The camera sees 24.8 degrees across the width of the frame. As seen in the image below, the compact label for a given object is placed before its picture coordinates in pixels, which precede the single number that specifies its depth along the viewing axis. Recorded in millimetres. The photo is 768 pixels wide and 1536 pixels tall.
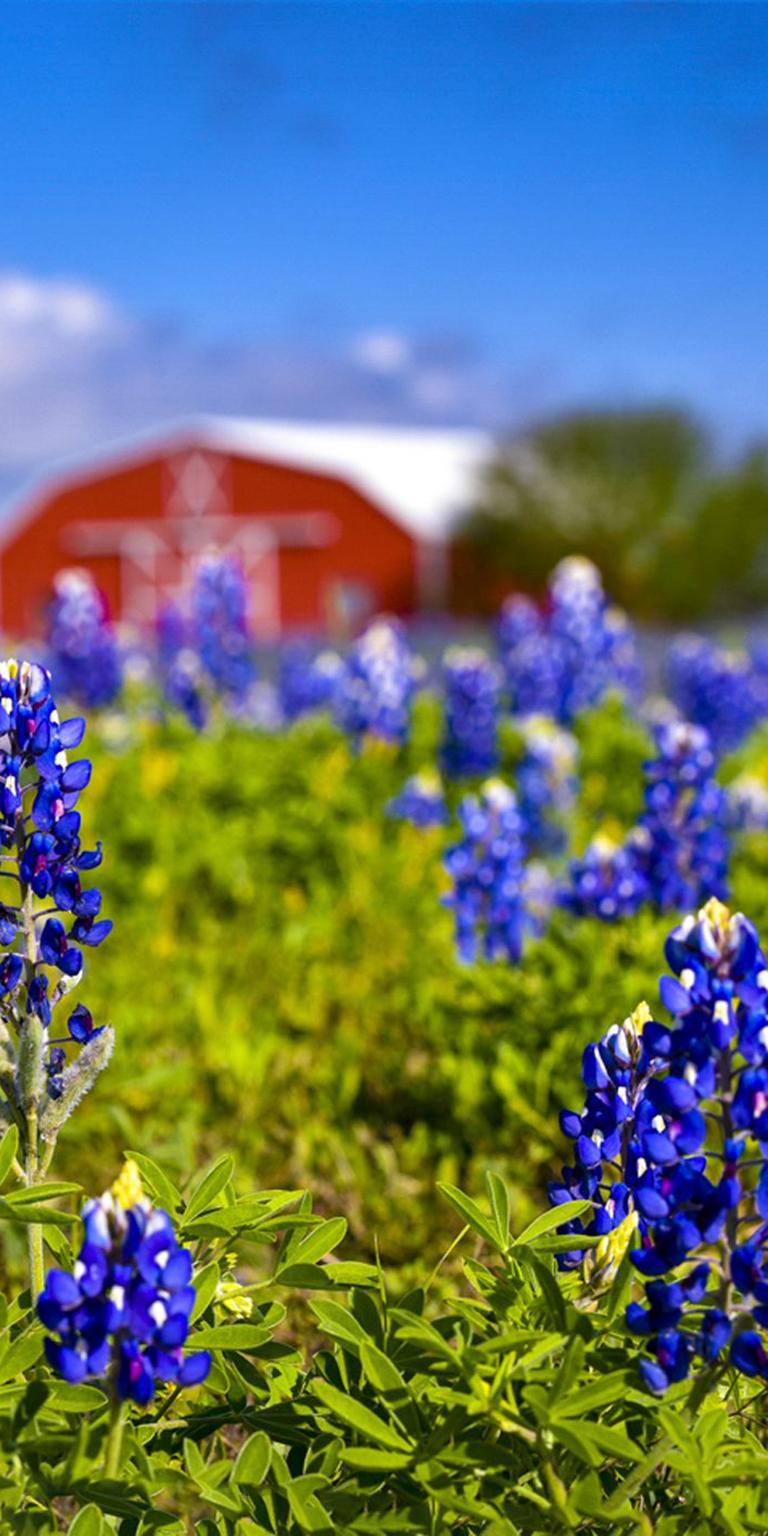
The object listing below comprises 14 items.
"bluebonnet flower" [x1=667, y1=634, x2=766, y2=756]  10445
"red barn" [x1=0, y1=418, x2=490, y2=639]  52250
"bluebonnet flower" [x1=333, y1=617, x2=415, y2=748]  9117
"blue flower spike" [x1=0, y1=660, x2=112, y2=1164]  2277
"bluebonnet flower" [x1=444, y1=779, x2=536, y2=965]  5420
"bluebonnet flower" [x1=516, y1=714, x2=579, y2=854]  7324
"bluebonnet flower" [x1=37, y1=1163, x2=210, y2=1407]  1798
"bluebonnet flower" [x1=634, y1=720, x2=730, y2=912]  5188
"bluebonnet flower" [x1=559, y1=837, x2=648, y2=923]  4918
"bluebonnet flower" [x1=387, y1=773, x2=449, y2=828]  7789
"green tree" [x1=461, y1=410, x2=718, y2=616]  54219
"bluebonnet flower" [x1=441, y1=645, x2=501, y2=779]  8461
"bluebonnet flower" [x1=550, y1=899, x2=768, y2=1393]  1851
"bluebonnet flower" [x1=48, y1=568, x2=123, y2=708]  9961
